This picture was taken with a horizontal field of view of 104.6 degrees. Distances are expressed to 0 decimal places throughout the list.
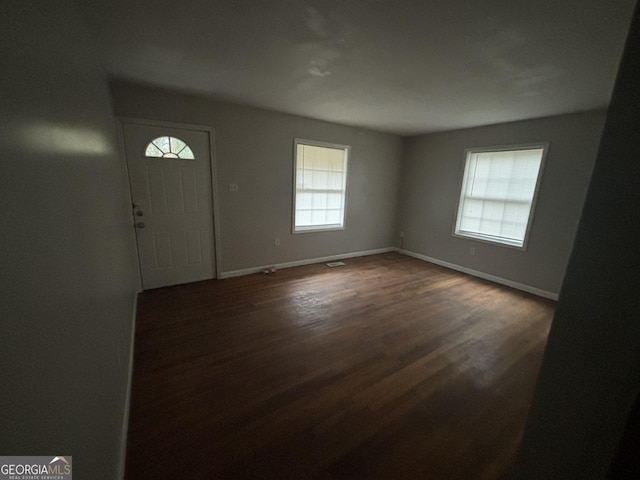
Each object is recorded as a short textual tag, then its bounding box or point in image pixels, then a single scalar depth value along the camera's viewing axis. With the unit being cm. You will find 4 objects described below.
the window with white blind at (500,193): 353
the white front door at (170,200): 290
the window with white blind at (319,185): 409
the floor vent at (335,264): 443
